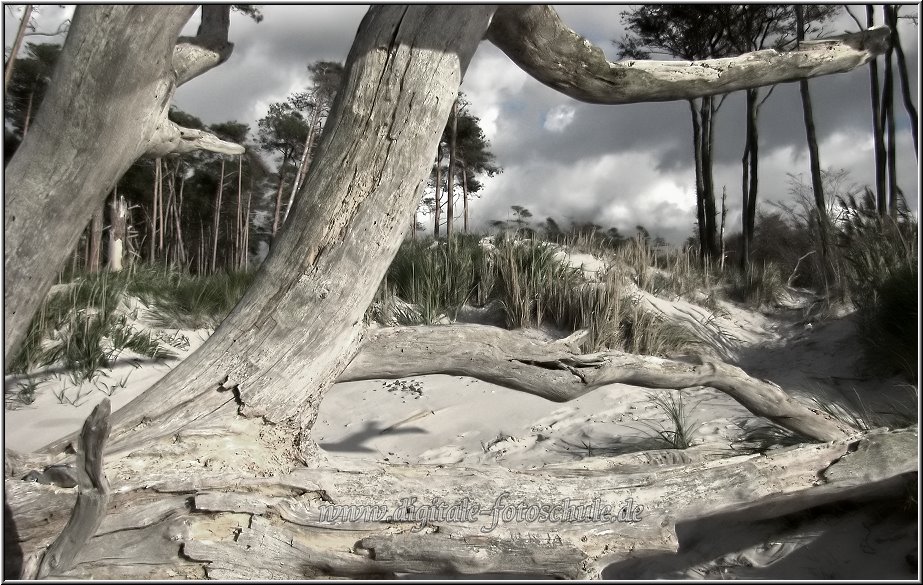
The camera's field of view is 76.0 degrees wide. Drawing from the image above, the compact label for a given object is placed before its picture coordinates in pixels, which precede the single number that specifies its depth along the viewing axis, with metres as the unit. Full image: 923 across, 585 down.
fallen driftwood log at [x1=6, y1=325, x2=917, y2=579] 2.16
